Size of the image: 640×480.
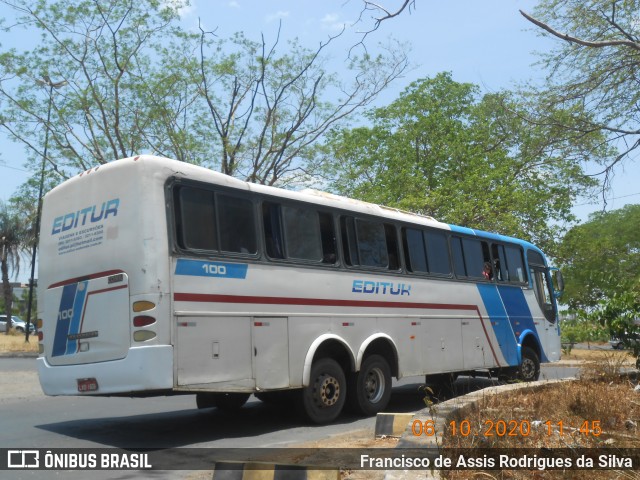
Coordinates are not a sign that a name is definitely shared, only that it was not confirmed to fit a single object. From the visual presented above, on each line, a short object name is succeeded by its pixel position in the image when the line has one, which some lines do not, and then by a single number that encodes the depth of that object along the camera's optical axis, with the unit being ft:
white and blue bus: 27.37
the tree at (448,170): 104.27
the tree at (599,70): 37.32
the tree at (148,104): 88.53
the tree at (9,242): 181.37
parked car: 204.72
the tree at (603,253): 34.73
